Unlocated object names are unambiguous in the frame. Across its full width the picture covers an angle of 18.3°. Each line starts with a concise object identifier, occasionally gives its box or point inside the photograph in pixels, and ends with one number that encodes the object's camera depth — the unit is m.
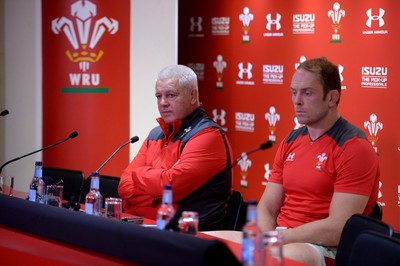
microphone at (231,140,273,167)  4.28
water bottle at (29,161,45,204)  6.18
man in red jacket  6.50
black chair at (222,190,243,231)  6.52
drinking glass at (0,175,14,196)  6.75
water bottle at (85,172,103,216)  5.51
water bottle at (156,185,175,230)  4.55
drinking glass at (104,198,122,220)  5.45
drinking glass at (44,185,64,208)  5.98
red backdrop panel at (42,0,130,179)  11.18
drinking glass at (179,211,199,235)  4.34
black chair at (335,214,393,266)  4.76
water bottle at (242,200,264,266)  3.59
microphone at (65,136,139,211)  5.61
